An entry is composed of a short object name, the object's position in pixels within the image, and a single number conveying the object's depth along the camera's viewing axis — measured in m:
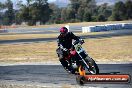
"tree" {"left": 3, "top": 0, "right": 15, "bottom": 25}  124.06
